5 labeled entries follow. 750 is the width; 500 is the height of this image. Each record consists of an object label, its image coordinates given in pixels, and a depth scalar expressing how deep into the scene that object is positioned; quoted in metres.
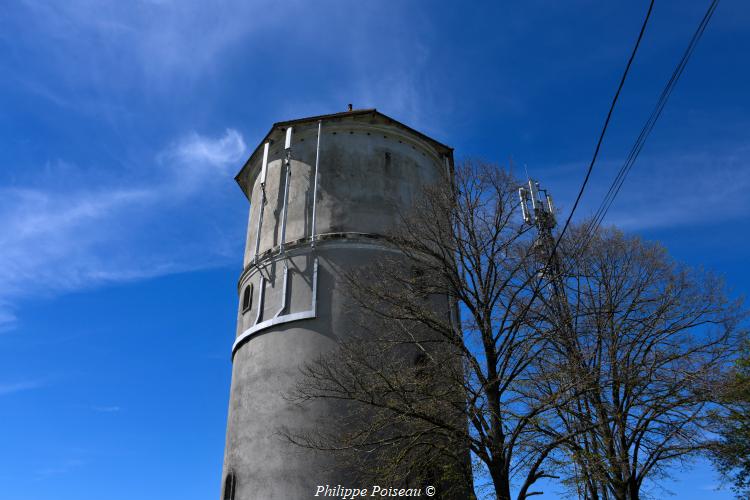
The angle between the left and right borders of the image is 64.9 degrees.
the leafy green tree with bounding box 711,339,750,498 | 12.57
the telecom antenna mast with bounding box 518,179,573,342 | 13.26
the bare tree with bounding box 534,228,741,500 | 12.02
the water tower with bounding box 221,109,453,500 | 14.71
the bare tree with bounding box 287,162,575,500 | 10.98
